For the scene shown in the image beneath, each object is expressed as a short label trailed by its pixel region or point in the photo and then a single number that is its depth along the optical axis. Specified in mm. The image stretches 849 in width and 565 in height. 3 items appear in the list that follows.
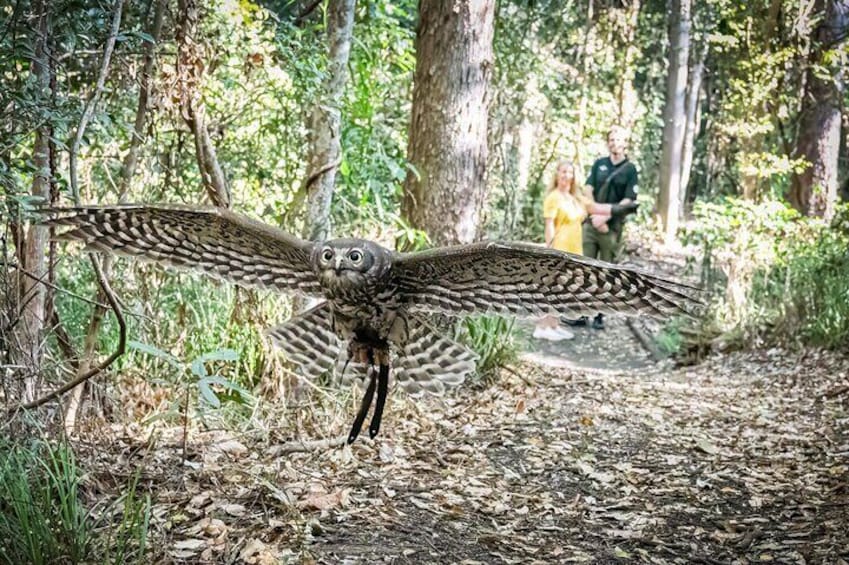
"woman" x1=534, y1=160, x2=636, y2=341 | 9336
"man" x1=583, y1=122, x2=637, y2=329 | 9953
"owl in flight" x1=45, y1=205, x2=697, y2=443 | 3762
